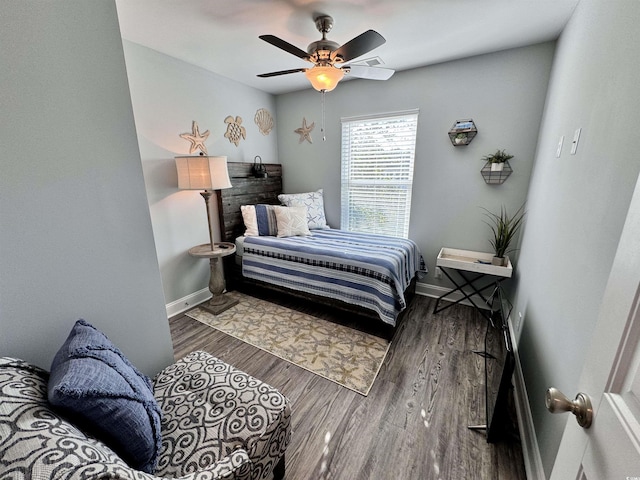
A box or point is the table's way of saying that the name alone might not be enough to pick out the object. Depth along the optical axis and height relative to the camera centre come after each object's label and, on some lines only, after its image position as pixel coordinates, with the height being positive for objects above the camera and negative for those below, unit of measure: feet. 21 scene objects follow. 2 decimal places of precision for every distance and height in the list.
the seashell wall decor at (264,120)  11.76 +1.98
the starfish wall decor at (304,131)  11.96 +1.54
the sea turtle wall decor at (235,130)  10.46 +1.40
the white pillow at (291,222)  10.47 -2.17
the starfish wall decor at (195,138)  9.21 +0.95
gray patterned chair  1.88 -3.27
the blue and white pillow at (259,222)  10.59 -2.18
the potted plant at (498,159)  8.48 +0.23
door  1.43 -1.26
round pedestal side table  9.15 -3.97
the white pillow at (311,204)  11.59 -1.62
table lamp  8.27 -0.20
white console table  8.03 -3.64
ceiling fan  5.65 +2.48
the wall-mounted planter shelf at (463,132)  8.78 +1.12
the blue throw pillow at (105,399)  2.46 -2.28
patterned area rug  6.53 -4.88
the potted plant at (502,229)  8.05 -1.93
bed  7.61 -2.97
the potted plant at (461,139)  8.89 +0.90
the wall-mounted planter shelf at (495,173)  8.54 -0.21
